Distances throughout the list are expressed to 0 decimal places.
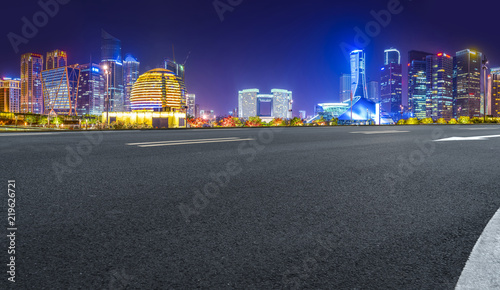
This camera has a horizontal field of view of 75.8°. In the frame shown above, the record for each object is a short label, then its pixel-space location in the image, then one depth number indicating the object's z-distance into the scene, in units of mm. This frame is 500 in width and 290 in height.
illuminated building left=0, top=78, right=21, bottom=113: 195500
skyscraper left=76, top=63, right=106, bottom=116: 180750
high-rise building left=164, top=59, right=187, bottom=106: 136450
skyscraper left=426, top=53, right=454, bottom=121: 191625
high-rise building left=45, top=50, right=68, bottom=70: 182125
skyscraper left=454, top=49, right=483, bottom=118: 184375
